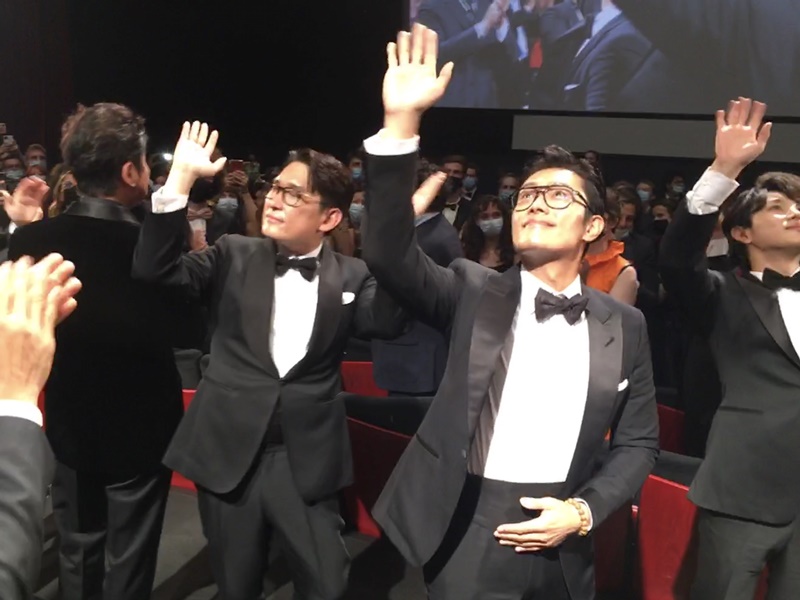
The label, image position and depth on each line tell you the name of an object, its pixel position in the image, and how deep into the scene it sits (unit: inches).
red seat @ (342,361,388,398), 175.3
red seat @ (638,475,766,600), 100.8
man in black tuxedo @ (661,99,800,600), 74.8
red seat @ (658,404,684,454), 137.5
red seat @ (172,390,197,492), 143.8
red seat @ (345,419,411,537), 123.8
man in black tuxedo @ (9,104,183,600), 80.8
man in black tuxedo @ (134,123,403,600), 78.7
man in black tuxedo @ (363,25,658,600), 60.8
